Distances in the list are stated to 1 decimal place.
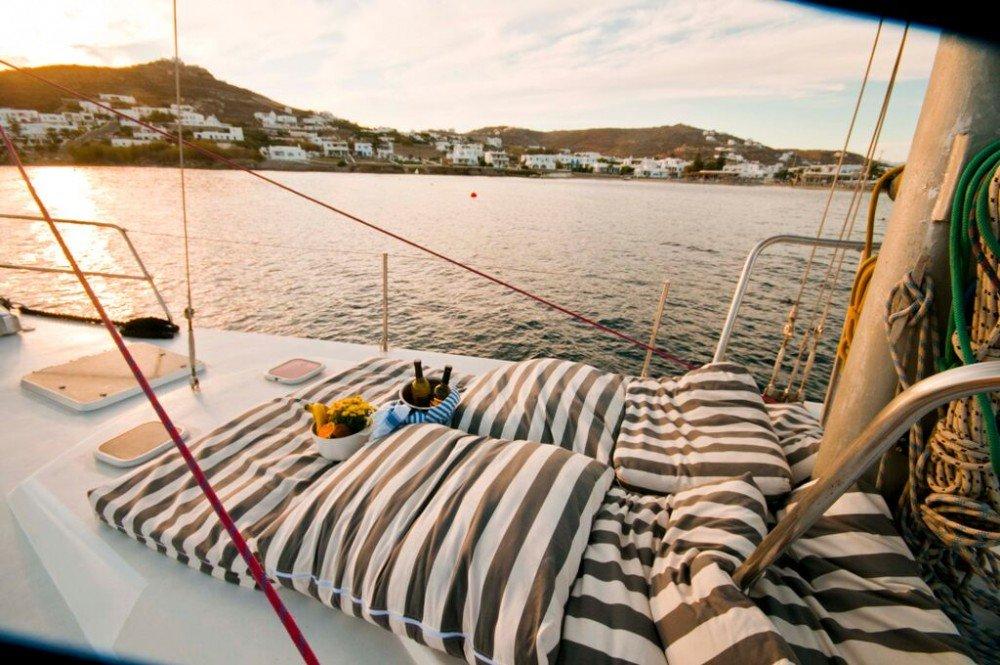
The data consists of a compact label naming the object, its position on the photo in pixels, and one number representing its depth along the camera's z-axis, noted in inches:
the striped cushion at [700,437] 64.9
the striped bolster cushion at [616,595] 40.8
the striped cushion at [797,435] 67.1
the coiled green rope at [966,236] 44.7
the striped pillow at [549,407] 78.8
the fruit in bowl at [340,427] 74.6
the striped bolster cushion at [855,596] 40.4
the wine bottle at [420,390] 83.4
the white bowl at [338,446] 74.3
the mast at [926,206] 46.8
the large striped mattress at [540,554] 41.4
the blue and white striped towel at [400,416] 75.9
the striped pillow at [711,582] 38.1
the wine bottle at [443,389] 84.7
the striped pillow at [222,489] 60.3
